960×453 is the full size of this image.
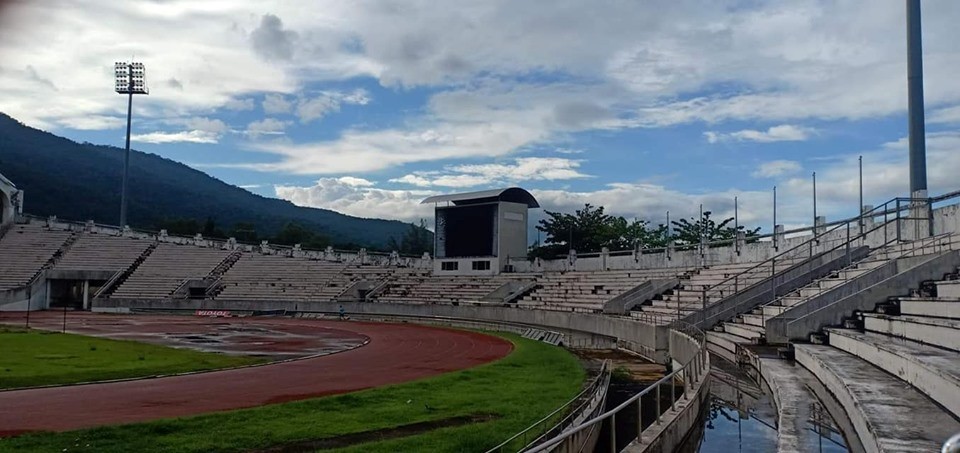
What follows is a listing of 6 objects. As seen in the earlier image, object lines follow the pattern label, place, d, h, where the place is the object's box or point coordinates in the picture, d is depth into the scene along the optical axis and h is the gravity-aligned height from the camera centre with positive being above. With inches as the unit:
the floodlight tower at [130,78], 3346.5 +874.3
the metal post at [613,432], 306.1 -67.8
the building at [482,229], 2014.0 +121.5
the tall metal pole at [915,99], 1085.1 +277.0
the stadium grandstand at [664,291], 427.8 -38.3
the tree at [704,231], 3095.5 +194.7
